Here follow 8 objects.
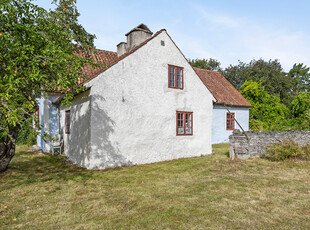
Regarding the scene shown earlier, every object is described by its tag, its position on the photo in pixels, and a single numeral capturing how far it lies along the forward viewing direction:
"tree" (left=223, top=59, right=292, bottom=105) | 38.62
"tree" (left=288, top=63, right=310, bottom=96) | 48.84
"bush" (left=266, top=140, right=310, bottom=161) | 10.01
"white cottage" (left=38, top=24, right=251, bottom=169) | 9.05
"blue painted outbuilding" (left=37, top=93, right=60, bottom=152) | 13.02
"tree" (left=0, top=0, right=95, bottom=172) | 5.56
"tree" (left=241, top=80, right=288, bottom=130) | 22.62
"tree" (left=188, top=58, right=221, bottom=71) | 40.28
